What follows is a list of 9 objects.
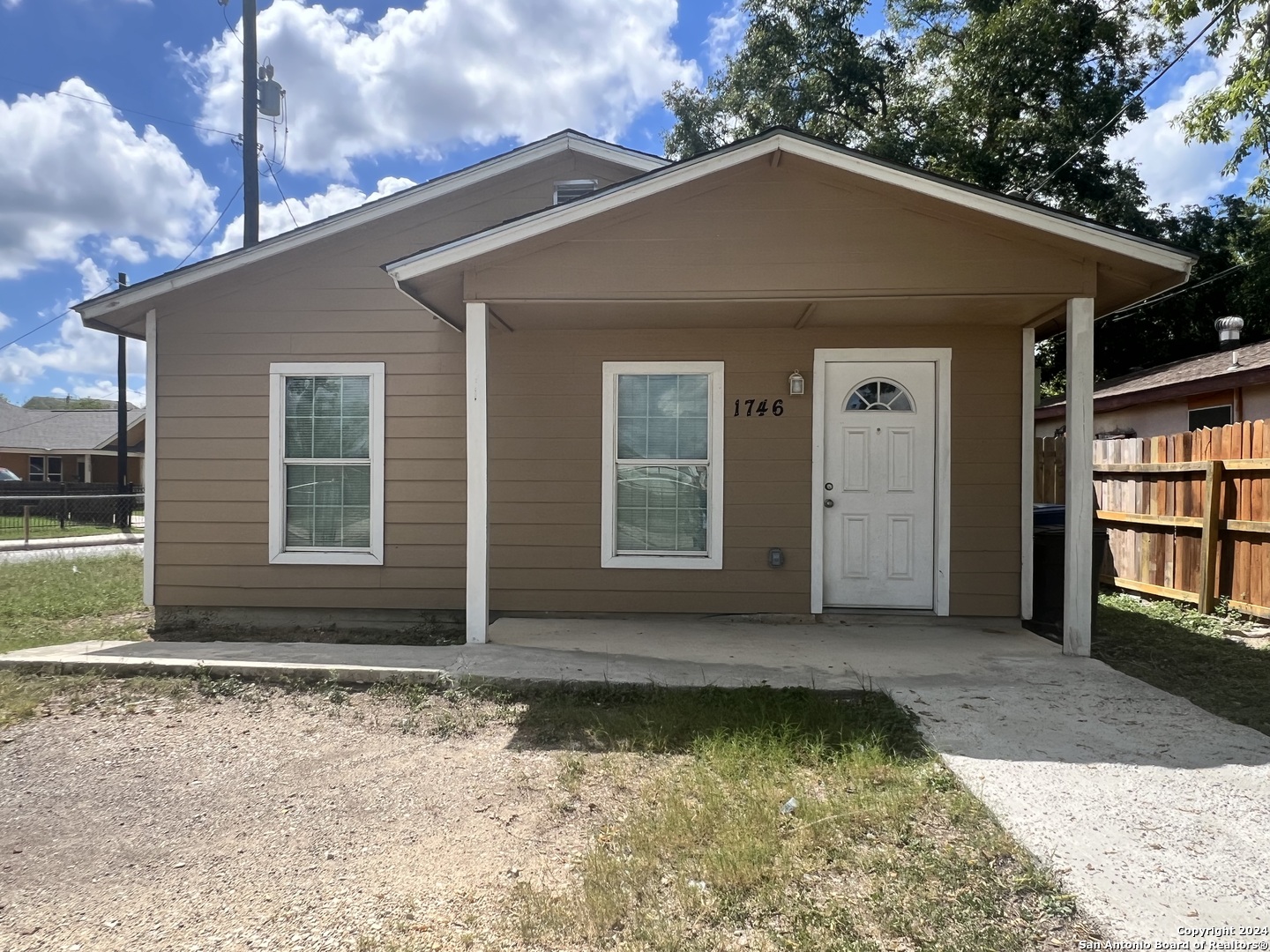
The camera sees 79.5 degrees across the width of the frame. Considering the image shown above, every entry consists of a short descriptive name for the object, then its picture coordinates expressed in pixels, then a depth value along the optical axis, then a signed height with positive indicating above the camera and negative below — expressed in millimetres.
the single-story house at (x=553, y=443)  6059 +243
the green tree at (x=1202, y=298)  17234 +4245
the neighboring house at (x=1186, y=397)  9664 +1173
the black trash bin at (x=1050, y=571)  5621 -702
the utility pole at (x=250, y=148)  9953 +4310
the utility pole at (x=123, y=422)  19859 +1230
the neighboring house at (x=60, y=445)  30422 +885
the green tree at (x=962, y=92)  14797 +8346
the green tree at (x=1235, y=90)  9391 +4894
